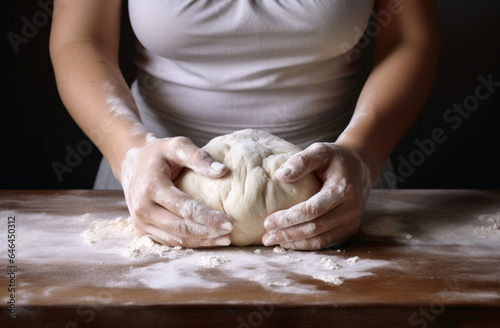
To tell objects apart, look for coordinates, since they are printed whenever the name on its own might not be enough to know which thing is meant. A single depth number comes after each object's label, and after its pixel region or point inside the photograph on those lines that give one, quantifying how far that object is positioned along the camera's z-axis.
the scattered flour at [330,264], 1.09
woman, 1.22
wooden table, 0.89
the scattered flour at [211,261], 1.11
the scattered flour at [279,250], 1.19
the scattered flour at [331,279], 1.01
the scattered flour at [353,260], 1.13
